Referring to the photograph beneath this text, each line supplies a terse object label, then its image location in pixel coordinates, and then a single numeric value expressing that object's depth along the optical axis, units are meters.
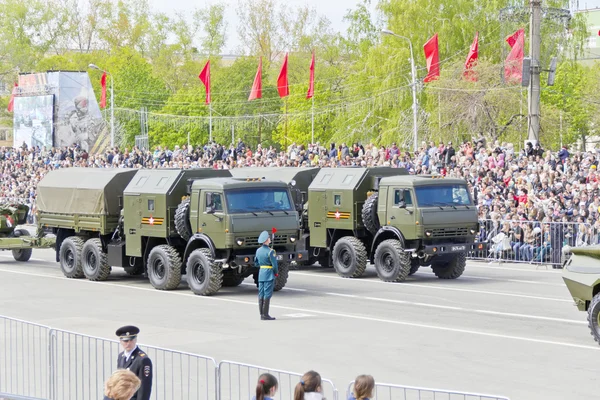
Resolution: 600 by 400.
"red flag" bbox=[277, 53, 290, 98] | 53.53
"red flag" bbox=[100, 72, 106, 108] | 69.81
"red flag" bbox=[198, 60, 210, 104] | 57.84
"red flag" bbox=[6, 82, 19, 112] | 80.12
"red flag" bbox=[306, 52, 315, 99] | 51.90
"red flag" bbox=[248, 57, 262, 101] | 55.32
